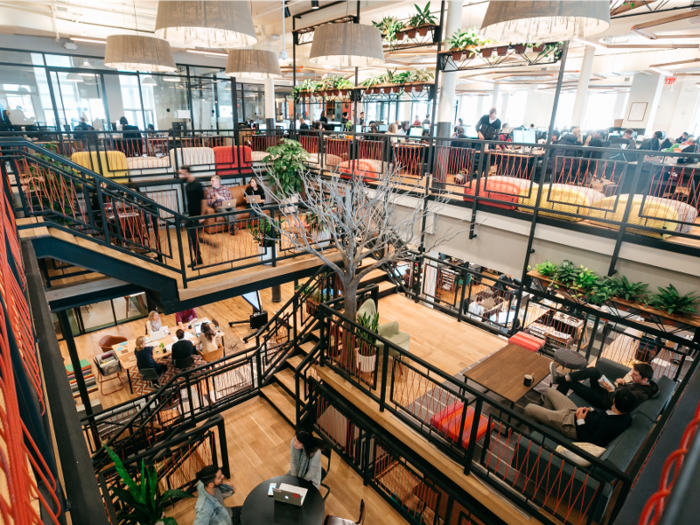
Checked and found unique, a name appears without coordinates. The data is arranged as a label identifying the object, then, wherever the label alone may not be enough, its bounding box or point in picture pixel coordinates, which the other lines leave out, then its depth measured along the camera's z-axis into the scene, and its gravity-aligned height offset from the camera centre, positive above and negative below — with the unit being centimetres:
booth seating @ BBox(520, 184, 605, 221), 594 -103
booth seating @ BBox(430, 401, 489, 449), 438 -320
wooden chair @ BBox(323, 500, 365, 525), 453 -436
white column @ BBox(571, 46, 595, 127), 1218 +122
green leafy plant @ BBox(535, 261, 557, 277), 621 -212
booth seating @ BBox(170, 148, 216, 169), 964 -100
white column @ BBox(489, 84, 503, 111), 2105 +160
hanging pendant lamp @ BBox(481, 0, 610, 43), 182 +52
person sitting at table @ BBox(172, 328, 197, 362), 767 -430
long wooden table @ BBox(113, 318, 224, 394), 868 -507
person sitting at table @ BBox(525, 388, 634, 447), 389 -284
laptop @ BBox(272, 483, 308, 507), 444 -399
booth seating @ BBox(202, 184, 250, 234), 838 -204
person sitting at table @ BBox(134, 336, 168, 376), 783 -460
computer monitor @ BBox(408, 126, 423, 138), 1114 -22
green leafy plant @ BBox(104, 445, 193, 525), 438 -406
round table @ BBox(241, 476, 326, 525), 439 -420
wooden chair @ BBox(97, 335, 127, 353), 966 -534
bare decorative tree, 549 -157
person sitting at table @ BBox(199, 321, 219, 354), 869 -470
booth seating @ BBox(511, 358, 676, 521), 345 -292
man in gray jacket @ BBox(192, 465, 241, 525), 427 -400
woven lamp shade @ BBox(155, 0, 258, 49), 225 +54
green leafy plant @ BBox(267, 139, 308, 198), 843 -92
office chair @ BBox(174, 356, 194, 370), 772 -459
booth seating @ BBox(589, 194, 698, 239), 517 -105
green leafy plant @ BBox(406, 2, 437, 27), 748 +188
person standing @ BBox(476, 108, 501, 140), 956 -4
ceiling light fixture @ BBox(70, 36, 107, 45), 1152 +202
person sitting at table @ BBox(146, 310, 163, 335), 954 -479
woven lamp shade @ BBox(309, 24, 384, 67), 343 +64
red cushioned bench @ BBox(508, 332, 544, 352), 617 -321
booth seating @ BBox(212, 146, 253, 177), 1051 -114
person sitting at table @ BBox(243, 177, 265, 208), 895 -163
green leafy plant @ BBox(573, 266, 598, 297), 579 -210
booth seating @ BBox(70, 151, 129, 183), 832 -103
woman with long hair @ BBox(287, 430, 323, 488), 477 -393
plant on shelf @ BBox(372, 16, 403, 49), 802 +179
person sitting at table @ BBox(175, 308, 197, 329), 1091 -532
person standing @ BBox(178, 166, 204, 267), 650 -127
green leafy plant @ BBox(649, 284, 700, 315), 503 -208
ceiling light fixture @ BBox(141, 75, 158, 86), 1391 +109
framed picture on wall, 1532 +70
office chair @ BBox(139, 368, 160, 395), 795 -495
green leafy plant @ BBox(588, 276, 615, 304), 557 -217
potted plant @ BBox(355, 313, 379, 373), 536 -294
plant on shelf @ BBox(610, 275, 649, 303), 542 -209
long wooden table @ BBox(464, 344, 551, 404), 484 -304
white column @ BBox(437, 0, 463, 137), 753 +65
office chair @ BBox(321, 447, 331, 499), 536 -463
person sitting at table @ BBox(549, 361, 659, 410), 421 -289
